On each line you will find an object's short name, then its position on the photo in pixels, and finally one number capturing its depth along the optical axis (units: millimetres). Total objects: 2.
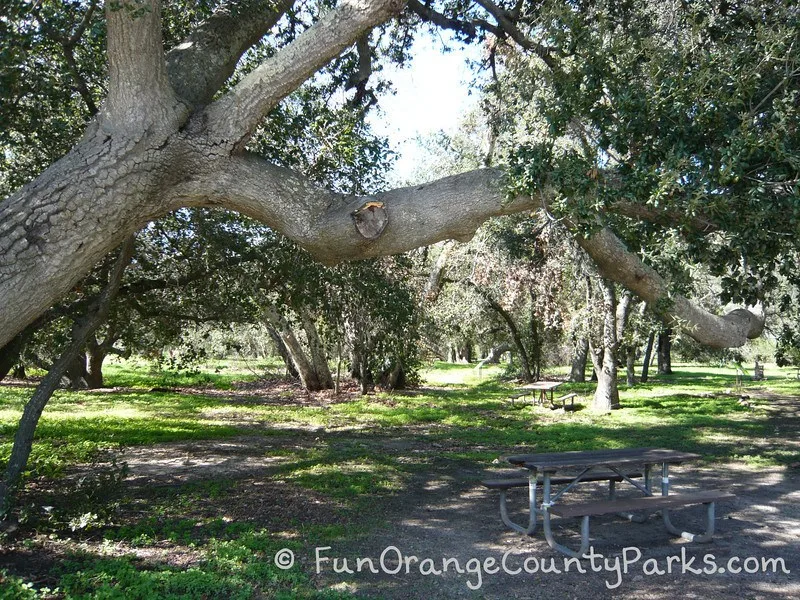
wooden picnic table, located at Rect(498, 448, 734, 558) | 5303
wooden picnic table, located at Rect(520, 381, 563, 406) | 16609
